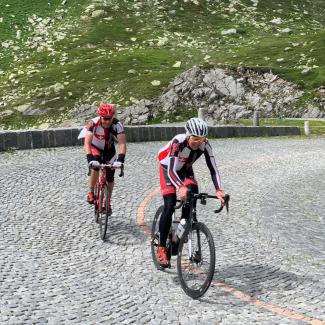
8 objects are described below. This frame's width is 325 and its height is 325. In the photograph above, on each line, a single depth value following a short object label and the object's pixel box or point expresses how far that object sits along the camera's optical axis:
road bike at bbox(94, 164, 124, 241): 9.58
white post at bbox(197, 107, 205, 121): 32.06
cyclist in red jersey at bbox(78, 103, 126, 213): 9.86
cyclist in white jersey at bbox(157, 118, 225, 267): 7.34
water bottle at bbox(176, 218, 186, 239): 7.36
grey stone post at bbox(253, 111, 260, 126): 32.75
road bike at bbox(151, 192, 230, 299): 7.00
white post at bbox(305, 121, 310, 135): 31.77
